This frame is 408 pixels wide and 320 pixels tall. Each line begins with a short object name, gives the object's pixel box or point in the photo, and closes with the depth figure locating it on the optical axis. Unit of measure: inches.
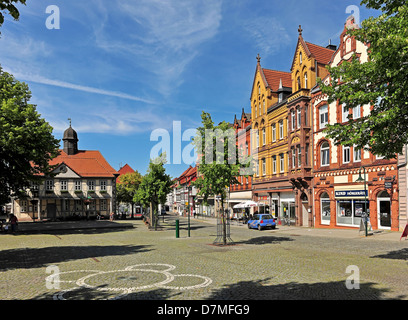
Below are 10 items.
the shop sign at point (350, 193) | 1080.3
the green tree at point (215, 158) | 773.3
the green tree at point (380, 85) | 430.6
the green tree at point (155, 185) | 1325.0
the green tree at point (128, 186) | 2738.7
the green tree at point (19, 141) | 1032.2
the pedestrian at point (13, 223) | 1165.8
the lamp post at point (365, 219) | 888.5
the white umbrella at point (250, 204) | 1550.0
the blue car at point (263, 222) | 1240.8
